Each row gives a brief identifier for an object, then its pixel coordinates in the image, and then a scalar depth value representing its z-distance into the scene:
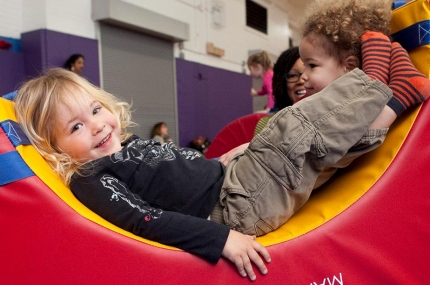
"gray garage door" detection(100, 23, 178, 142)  4.20
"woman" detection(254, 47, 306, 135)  1.86
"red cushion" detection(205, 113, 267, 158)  2.29
